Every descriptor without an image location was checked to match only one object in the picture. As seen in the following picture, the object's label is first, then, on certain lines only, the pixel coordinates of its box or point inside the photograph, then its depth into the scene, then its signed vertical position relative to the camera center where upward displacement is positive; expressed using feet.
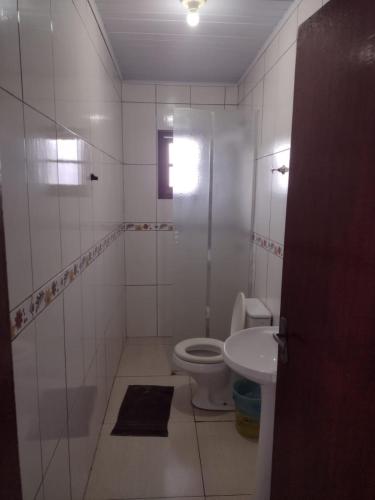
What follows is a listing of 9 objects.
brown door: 2.53 -0.57
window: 10.23 +0.92
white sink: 4.55 -2.30
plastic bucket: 6.56 -4.09
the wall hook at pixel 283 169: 6.13 +0.48
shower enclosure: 8.49 -0.51
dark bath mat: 6.89 -4.61
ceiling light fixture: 5.42 +2.93
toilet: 7.06 -3.56
